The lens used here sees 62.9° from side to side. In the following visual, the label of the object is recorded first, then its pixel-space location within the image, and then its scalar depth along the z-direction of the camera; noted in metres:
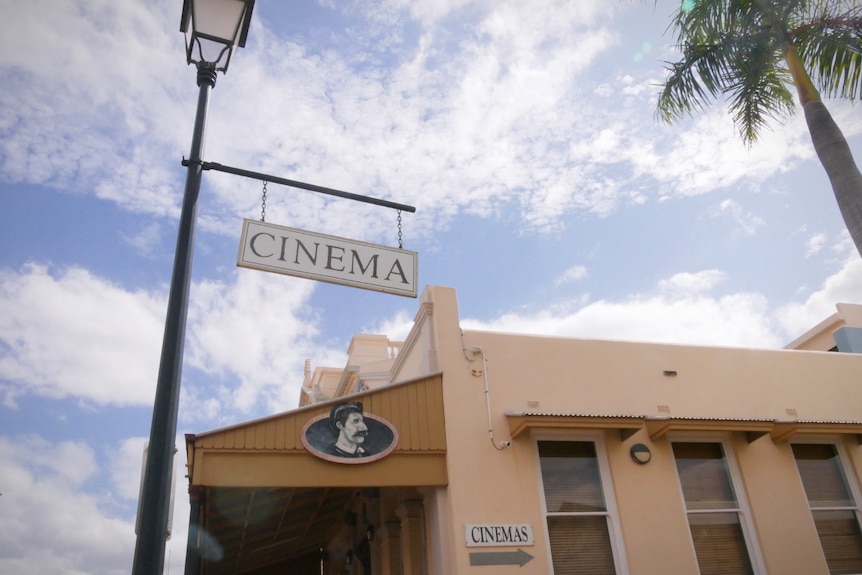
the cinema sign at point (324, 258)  5.64
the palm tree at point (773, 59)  9.43
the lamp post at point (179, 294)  4.02
